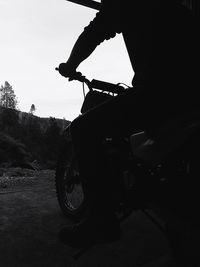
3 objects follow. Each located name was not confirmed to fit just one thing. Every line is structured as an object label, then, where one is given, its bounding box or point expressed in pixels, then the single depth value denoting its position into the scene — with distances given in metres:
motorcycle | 1.48
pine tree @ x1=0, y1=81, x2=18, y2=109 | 79.06
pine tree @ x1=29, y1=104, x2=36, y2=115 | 81.03
